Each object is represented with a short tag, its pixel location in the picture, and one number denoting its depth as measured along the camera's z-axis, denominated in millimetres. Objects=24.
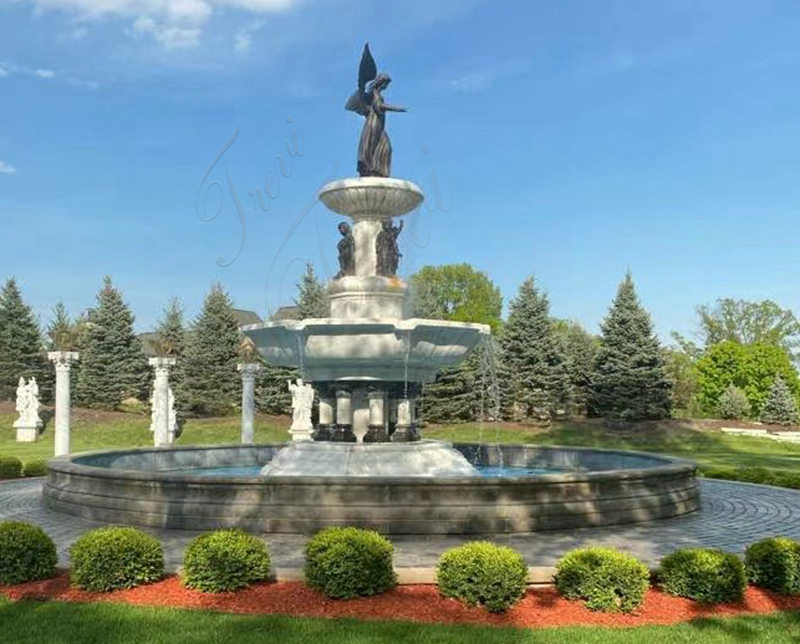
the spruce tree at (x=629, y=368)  41719
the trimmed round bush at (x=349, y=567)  7402
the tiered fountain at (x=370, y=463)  10367
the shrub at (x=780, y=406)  51156
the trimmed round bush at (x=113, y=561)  7641
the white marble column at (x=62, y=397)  26500
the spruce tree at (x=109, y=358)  47625
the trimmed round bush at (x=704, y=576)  7426
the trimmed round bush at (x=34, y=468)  18656
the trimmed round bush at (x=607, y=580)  7227
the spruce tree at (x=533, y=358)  43406
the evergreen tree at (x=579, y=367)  45375
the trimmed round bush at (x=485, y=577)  7199
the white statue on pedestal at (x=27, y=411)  37750
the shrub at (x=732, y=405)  52719
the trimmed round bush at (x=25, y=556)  7938
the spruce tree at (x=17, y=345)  48000
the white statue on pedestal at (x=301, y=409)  37938
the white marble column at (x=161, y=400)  31625
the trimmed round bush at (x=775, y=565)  7715
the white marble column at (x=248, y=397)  30906
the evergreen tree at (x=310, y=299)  47312
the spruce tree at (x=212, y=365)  47375
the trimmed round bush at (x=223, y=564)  7555
